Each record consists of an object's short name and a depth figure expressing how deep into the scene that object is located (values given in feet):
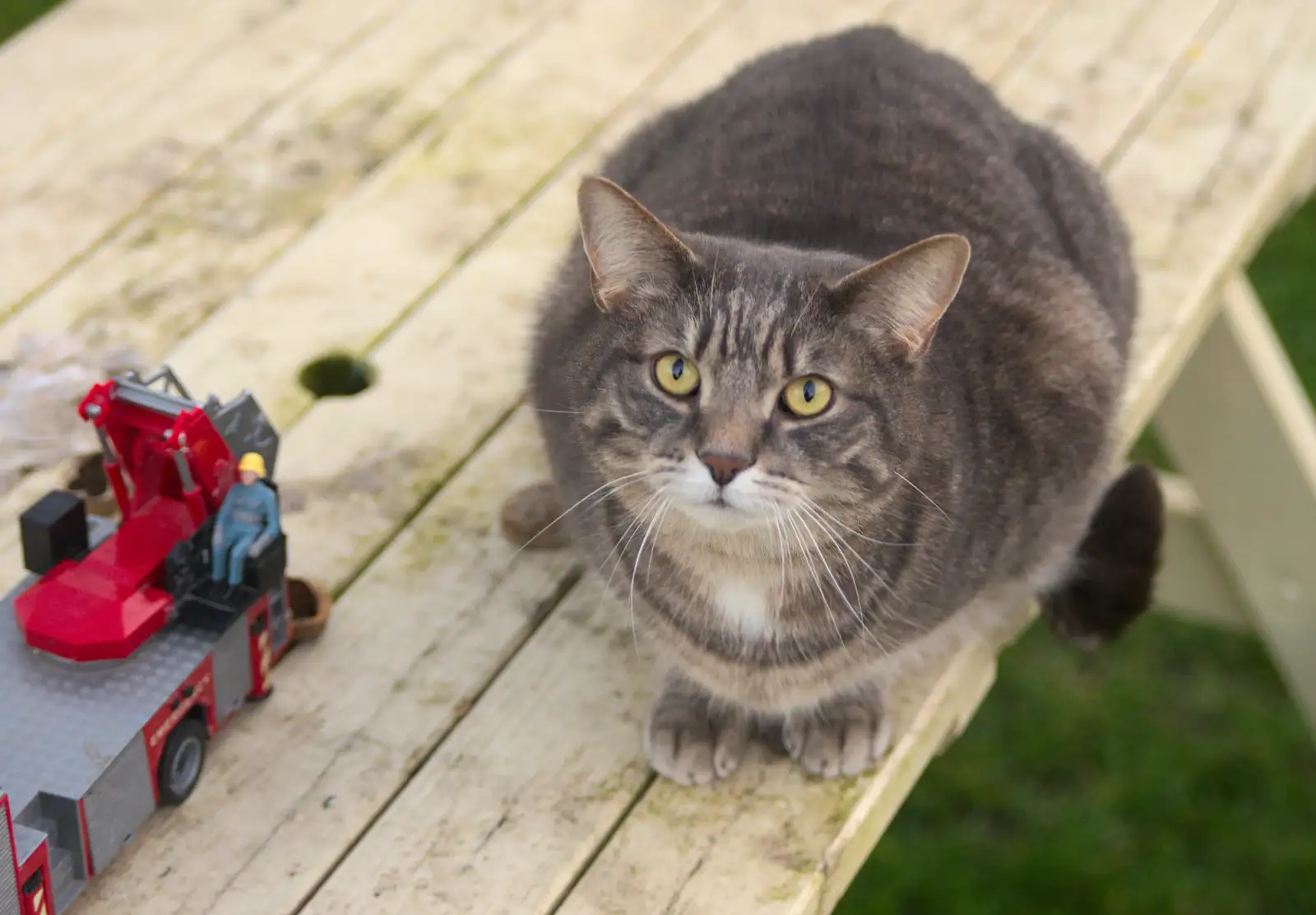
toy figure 5.49
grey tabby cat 5.20
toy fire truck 5.08
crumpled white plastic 6.68
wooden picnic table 5.69
